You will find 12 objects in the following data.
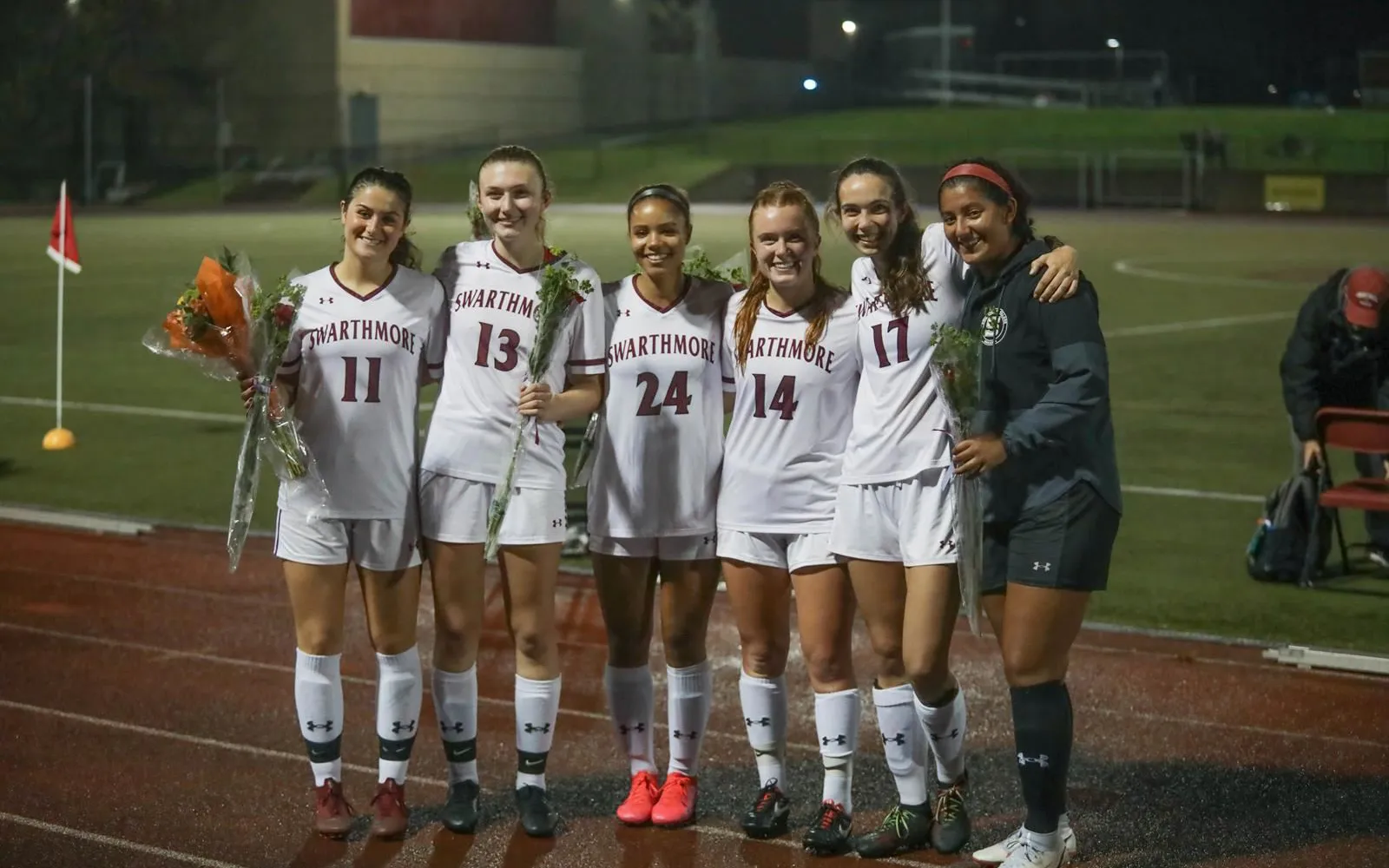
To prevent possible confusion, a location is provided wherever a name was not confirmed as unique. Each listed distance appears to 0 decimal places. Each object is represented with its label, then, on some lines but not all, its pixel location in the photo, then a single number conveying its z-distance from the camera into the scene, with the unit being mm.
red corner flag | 12594
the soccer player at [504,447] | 5160
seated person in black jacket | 8844
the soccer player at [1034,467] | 4551
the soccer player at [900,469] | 4883
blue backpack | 8797
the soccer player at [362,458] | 5164
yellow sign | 43531
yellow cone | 12945
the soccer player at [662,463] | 5199
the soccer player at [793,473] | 5051
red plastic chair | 8570
